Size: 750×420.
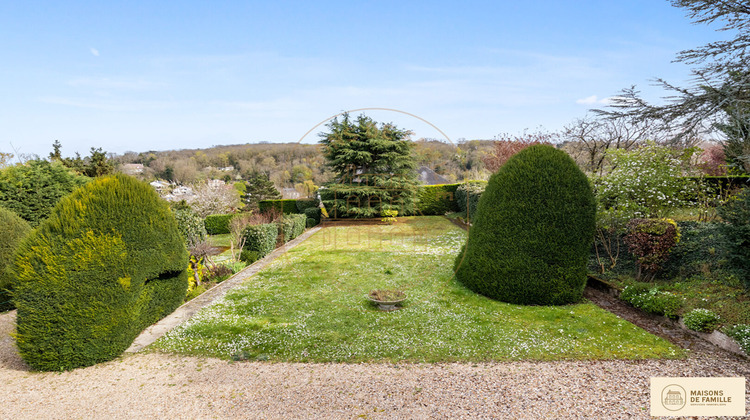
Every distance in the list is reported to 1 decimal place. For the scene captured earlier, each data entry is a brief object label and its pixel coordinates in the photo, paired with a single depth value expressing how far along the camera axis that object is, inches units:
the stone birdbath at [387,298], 266.1
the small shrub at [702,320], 207.9
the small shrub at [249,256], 447.2
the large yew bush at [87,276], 182.5
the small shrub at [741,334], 186.2
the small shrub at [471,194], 700.0
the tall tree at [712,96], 247.9
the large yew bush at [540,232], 256.5
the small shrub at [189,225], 414.3
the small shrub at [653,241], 283.6
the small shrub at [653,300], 233.0
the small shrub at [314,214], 801.6
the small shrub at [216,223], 740.6
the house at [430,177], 1341.0
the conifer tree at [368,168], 790.5
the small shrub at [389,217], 781.3
